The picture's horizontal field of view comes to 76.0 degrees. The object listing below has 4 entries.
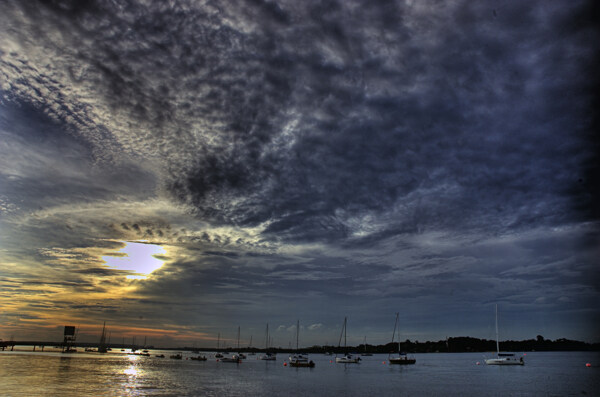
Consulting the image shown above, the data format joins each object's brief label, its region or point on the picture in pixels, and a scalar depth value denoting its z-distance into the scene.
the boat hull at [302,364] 158.62
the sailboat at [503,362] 170.88
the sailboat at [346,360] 174.55
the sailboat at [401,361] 168.02
